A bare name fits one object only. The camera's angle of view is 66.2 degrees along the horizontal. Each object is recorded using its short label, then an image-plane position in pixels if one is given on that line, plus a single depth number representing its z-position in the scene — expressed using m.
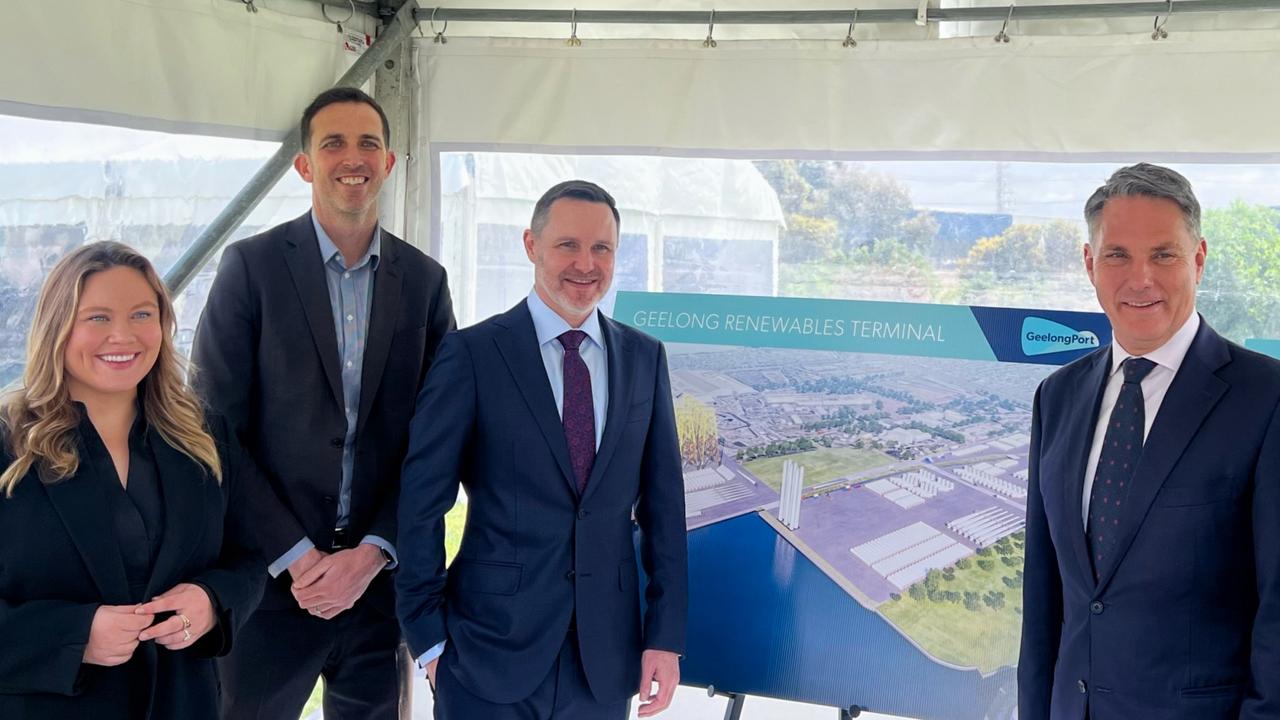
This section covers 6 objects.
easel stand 2.89
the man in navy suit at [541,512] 2.27
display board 2.77
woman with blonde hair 1.80
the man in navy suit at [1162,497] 1.83
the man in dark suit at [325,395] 2.52
